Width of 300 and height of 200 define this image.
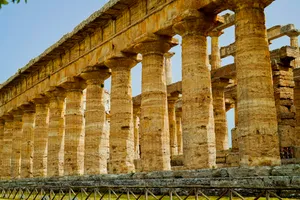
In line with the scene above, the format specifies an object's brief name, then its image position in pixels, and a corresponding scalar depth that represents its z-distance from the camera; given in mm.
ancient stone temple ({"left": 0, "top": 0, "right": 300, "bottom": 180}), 13398
